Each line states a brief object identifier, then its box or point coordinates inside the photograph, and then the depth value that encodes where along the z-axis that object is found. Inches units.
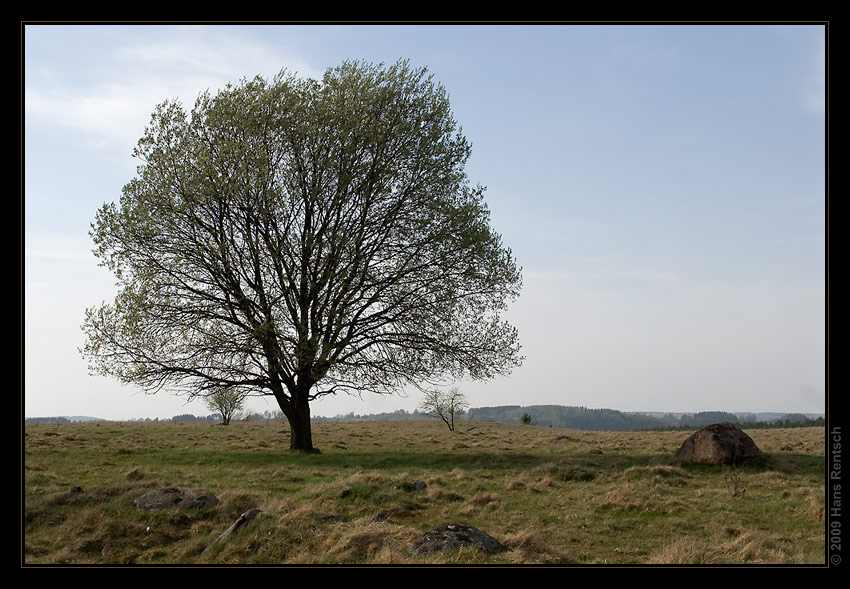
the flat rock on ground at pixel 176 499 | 551.7
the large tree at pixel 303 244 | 1033.5
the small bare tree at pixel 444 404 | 2130.9
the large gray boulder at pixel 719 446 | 904.9
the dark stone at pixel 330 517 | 515.4
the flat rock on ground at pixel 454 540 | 425.4
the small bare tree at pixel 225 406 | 2167.8
